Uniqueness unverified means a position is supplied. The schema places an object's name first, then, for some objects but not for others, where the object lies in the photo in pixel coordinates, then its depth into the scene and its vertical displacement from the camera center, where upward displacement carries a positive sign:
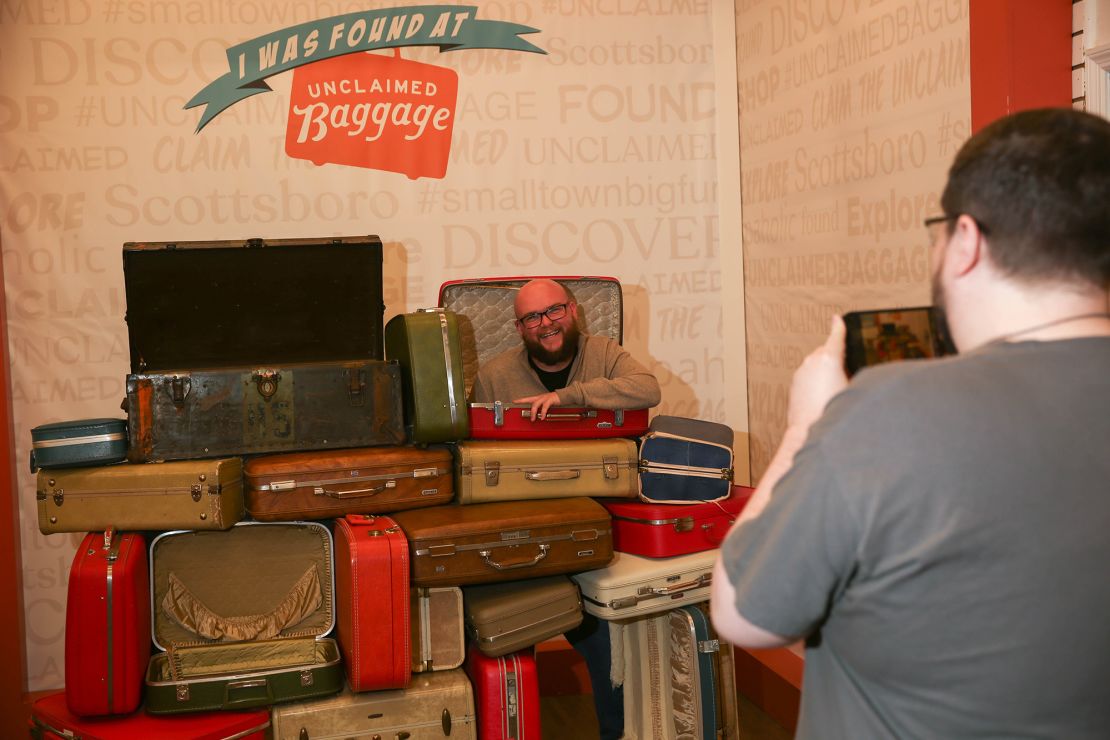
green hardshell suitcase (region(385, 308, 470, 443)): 3.39 -0.17
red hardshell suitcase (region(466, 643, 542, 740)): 3.22 -1.21
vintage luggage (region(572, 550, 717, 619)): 3.30 -0.89
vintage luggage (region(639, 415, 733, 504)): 3.54 -0.50
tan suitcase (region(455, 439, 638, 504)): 3.40 -0.50
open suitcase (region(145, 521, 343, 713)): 3.28 -0.90
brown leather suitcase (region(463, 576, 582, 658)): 3.19 -0.94
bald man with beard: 4.08 -0.13
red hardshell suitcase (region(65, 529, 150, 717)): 3.00 -0.89
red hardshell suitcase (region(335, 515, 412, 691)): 3.02 -0.85
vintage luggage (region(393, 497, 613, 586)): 3.12 -0.69
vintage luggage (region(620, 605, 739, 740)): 3.39 -1.25
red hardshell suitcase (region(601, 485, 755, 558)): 3.45 -0.72
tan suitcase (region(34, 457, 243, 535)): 3.12 -0.50
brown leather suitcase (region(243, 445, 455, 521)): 3.19 -0.49
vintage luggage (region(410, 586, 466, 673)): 3.23 -0.98
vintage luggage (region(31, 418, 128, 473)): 3.14 -0.32
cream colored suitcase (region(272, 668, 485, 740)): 3.14 -1.22
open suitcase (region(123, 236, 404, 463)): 3.26 -0.05
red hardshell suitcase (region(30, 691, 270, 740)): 3.00 -1.18
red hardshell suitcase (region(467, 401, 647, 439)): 3.52 -0.35
